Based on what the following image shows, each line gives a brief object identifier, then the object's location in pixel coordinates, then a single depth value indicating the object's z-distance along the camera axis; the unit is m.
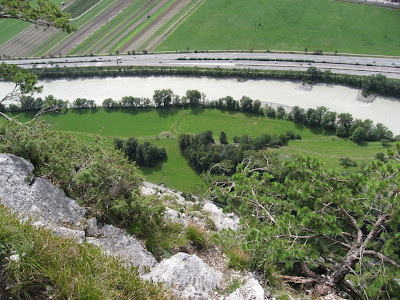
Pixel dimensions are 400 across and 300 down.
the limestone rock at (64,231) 11.70
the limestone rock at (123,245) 12.87
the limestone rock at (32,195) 13.15
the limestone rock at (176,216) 18.58
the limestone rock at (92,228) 13.82
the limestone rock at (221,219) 22.62
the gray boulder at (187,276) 11.88
